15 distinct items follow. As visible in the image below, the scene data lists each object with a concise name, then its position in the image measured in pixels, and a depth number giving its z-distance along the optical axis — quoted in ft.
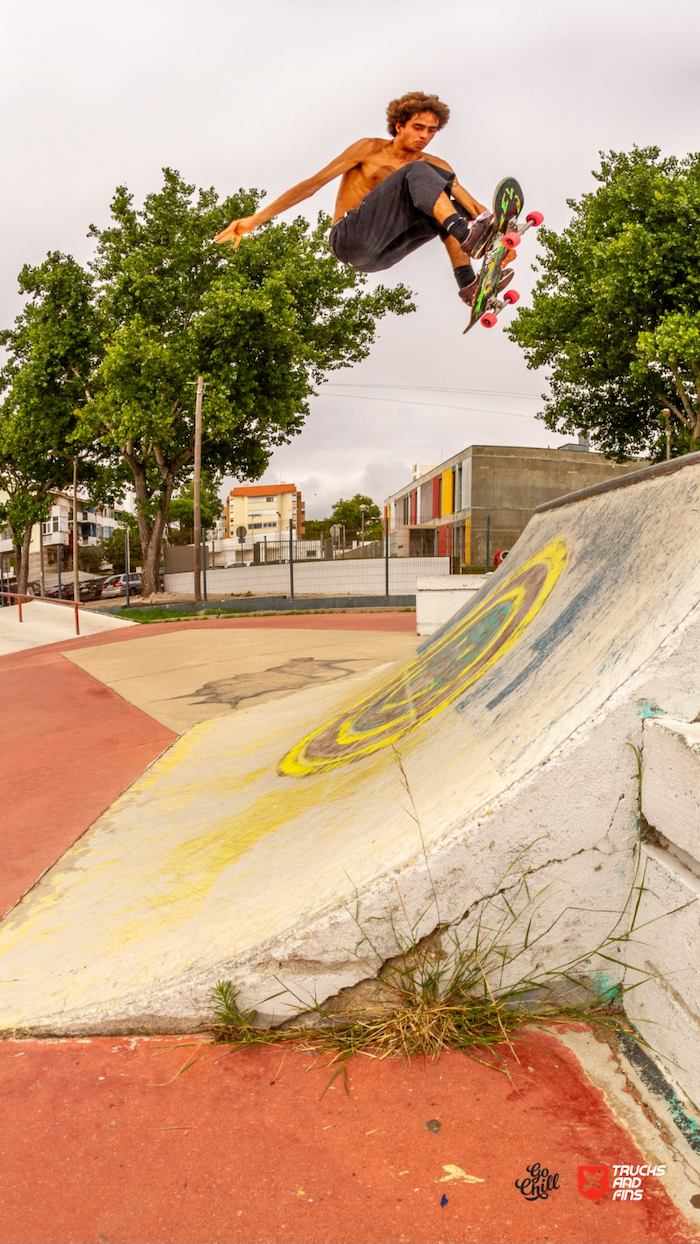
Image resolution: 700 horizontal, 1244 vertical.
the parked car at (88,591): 115.44
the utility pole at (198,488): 72.33
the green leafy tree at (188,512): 179.80
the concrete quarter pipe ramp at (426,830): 6.05
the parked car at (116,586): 114.62
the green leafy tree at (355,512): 273.54
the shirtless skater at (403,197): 12.30
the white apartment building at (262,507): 323.37
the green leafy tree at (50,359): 82.12
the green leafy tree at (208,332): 72.74
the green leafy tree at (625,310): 56.39
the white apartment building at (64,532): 187.73
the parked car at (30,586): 129.34
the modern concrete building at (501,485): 121.49
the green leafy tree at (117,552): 171.42
